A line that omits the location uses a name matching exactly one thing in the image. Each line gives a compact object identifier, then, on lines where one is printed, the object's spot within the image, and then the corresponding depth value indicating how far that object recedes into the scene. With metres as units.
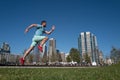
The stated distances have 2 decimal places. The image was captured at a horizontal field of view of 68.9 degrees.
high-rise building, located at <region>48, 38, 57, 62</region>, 54.88
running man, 6.39
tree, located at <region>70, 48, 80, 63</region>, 50.25
